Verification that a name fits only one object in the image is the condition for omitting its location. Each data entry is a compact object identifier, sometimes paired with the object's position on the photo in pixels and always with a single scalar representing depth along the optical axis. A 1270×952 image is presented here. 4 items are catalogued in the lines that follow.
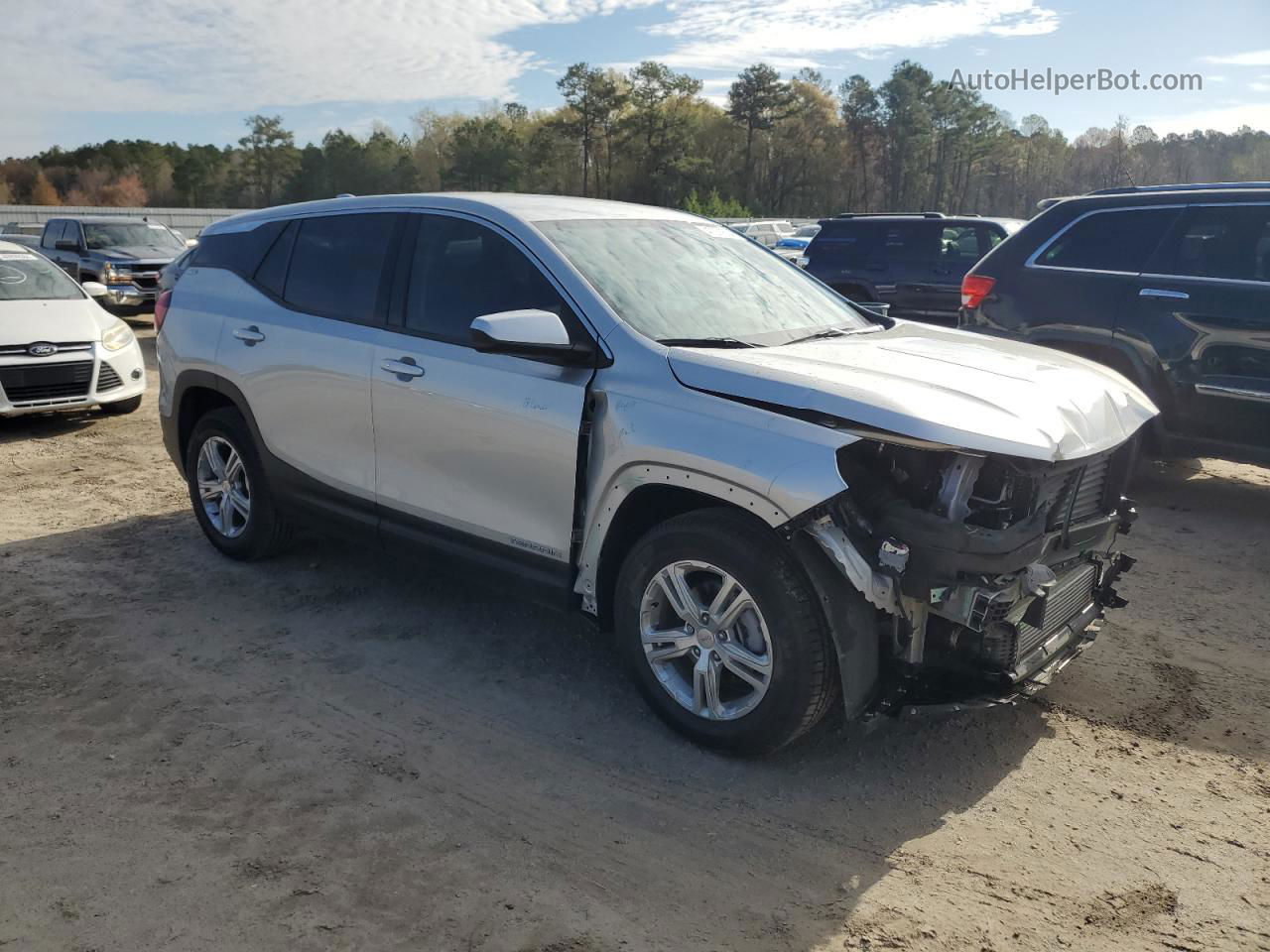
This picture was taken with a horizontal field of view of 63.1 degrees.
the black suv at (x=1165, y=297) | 6.30
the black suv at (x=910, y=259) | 12.59
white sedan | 8.94
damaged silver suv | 3.30
